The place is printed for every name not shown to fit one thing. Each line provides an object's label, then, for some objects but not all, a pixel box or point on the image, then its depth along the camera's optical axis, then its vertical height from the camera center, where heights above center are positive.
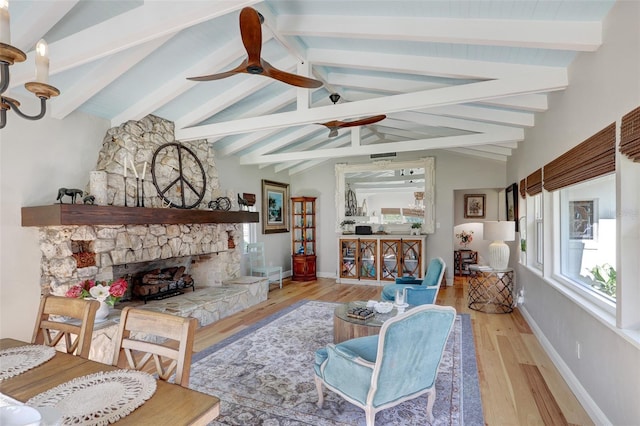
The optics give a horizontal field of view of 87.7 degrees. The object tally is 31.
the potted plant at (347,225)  7.38 -0.22
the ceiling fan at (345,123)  3.86 +1.12
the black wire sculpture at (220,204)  5.16 +0.18
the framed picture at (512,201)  5.11 +0.24
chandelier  1.13 +0.56
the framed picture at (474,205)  7.93 +0.25
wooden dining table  1.08 -0.66
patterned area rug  2.30 -1.40
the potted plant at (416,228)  6.79 -0.26
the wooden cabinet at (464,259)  7.76 -1.03
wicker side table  4.91 -1.30
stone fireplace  3.37 -0.23
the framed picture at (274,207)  7.02 +0.18
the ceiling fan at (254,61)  2.03 +1.09
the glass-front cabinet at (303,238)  7.41 -0.53
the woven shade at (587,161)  2.01 +0.39
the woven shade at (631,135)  1.67 +0.42
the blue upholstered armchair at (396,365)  1.85 -0.90
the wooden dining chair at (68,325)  1.75 -0.60
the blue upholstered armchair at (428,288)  3.86 -0.85
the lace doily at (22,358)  1.41 -0.66
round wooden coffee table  2.85 -0.97
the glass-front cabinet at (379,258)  6.62 -0.88
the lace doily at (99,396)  1.08 -0.65
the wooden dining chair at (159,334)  1.42 -0.56
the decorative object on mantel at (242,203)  5.97 +0.22
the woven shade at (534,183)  3.63 +0.38
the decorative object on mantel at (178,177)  4.35 +0.53
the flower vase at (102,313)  3.34 -1.00
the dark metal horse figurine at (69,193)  3.30 +0.22
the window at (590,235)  2.31 -0.16
